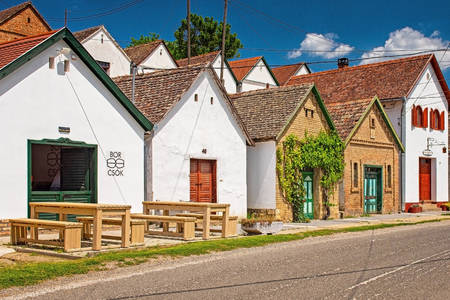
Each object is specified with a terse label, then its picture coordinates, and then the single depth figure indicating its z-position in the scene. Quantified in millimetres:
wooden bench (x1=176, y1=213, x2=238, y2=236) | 16812
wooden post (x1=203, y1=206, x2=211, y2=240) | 15820
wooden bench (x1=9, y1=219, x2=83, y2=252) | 12328
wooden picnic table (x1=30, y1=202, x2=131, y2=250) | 12750
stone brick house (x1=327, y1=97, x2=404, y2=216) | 27891
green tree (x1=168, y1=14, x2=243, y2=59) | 59469
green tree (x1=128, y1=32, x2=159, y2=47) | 63344
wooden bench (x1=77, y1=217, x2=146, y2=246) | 14070
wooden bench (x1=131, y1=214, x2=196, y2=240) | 15438
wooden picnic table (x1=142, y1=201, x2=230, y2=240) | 15859
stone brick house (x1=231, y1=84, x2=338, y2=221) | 23719
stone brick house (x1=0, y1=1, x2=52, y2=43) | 34969
